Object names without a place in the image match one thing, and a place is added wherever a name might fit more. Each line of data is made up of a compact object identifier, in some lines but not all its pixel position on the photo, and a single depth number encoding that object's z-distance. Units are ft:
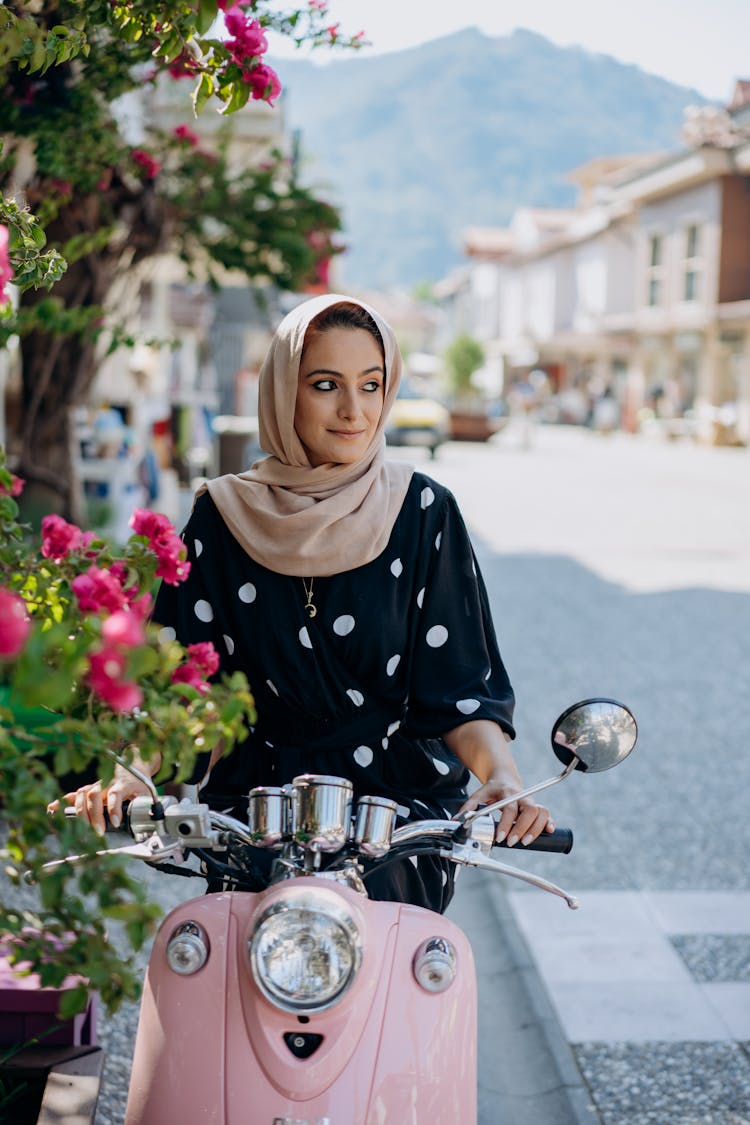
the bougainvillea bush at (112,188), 6.17
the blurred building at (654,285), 103.55
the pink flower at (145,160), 15.97
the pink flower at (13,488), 6.13
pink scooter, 5.12
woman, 7.30
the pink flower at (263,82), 6.99
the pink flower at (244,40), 6.80
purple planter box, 7.84
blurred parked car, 87.81
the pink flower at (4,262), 4.28
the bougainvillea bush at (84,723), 3.64
